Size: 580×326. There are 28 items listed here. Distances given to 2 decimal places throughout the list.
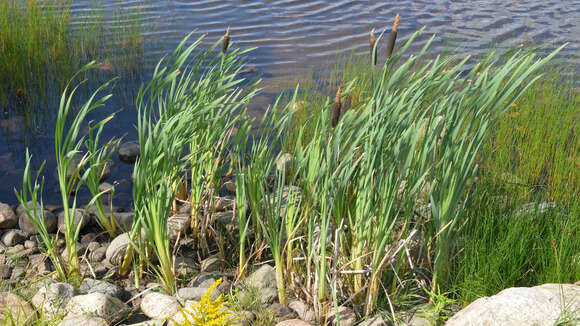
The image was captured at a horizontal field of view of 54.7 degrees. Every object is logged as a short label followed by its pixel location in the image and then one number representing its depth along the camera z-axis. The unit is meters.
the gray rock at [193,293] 2.55
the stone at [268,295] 2.56
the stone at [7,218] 3.51
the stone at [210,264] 2.96
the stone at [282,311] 2.42
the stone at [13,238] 3.35
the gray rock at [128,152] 4.41
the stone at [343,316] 2.35
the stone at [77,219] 3.48
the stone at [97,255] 3.12
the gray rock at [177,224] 3.08
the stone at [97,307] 2.36
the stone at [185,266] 2.91
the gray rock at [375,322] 2.30
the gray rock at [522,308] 1.98
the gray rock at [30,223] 3.48
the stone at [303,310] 2.38
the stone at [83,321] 2.26
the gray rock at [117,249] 2.97
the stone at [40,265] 2.95
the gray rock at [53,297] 2.39
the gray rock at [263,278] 2.69
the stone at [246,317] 2.34
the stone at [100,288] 2.60
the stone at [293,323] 2.22
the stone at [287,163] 3.99
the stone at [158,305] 2.44
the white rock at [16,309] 2.27
